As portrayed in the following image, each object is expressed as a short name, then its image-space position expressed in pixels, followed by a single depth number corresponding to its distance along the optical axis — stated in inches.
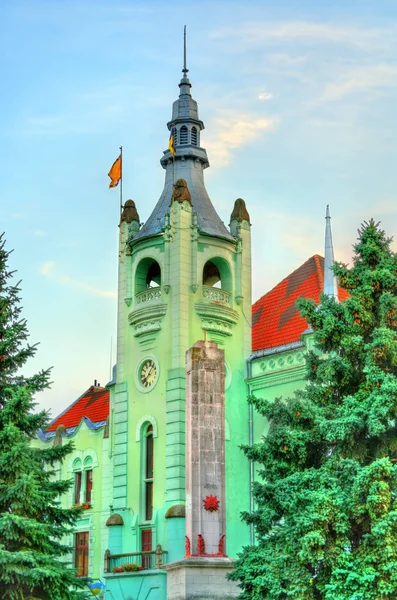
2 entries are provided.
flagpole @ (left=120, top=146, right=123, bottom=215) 1592.0
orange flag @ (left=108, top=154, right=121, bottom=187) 1592.0
